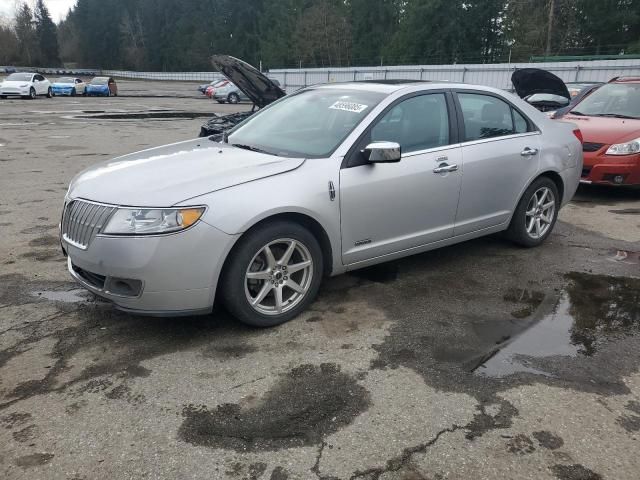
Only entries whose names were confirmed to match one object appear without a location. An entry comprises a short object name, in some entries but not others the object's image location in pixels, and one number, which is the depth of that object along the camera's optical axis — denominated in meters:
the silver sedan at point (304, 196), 3.25
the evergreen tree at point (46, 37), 101.75
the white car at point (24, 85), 28.67
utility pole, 41.31
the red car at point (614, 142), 7.22
